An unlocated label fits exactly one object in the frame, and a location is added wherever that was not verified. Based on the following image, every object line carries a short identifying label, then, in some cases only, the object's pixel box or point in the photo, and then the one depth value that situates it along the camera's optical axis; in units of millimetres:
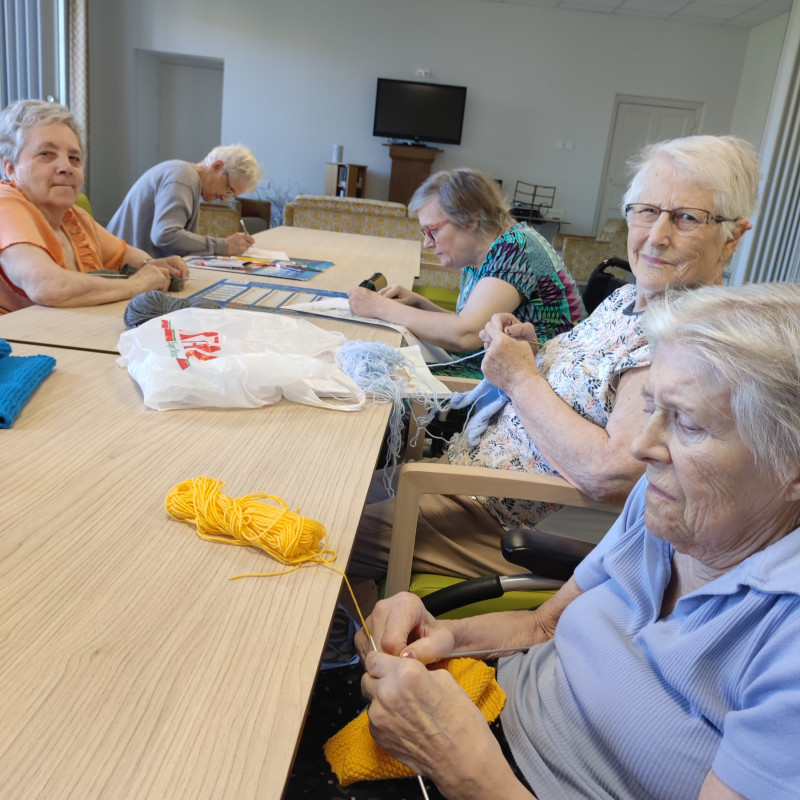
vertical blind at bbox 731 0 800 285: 4488
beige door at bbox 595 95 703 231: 9289
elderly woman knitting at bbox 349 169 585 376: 2105
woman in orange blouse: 1888
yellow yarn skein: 847
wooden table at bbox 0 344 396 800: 553
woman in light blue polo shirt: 682
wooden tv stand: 9188
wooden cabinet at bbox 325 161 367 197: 8992
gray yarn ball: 1764
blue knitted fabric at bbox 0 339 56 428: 1115
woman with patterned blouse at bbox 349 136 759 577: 1321
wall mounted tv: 9008
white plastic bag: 1279
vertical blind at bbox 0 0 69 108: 6102
